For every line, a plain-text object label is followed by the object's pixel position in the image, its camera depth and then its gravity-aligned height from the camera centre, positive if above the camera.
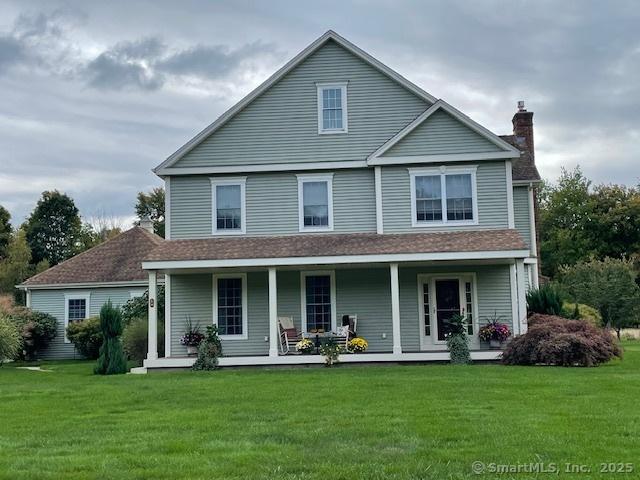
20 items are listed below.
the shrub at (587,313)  26.38 -0.40
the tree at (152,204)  62.28 +9.43
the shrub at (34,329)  27.22 -0.54
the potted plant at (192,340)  19.52 -0.77
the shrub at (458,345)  17.44 -0.96
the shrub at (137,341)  22.34 -0.86
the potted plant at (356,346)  18.47 -0.97
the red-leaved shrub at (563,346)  15.75 -0.95
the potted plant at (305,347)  18.45 -0.97
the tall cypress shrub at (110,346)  17.92 -0.82
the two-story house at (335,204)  19.58 +2.92
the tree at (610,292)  33.09 +0.49
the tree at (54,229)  51.09 +6.26
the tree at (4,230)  45.91 +5.64
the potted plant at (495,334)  18.64 -0.76
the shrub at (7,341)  21.22 -0.73
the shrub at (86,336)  26.89 -0.81
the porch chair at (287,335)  19.41 -0.70
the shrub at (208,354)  17.97 -1.06
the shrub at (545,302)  19.83 +0.04
